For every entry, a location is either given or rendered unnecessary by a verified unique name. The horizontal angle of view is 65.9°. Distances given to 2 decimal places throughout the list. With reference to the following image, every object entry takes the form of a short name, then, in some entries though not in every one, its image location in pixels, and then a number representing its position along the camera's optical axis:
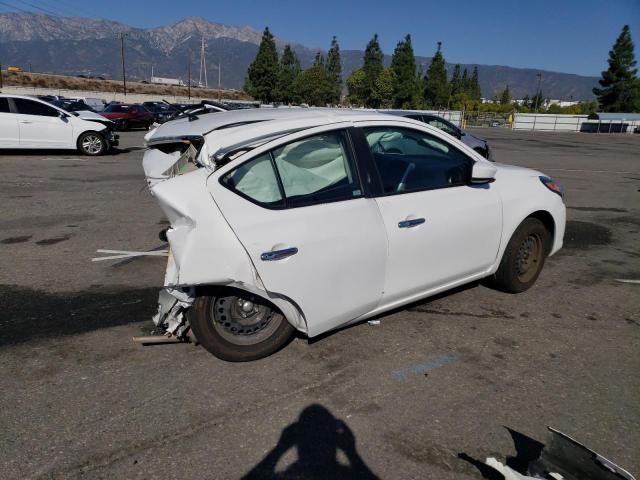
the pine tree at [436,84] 95.44
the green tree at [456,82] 121.88
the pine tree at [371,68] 87.75
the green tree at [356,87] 90.38
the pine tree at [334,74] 92.88
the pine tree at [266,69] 78.81
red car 26.84
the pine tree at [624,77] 81.38
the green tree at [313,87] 87.56
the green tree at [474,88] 129.75
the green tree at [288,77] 81.00
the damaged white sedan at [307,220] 3.07
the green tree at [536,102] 116.64
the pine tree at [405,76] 81.31
